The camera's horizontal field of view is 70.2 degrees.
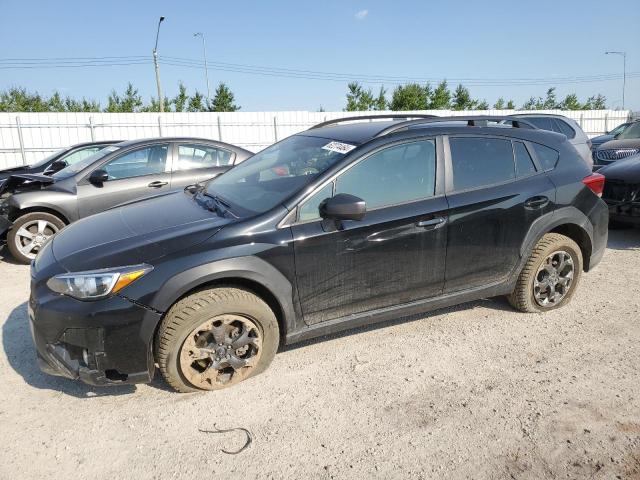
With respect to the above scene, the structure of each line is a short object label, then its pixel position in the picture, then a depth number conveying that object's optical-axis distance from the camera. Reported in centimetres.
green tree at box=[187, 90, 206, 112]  3603
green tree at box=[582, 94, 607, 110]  4490
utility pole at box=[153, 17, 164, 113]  2828
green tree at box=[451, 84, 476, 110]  3891
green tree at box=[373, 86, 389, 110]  3697
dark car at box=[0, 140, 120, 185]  805
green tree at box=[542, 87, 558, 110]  4282
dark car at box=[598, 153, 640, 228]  598
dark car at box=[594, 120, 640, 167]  970
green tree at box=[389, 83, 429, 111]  3628
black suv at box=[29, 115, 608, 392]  267
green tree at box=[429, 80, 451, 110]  3784
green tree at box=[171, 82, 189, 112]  3541
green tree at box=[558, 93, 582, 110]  4293
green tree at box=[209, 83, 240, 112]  3606
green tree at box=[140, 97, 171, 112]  3473
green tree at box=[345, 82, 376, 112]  3616
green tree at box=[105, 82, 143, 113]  3384
